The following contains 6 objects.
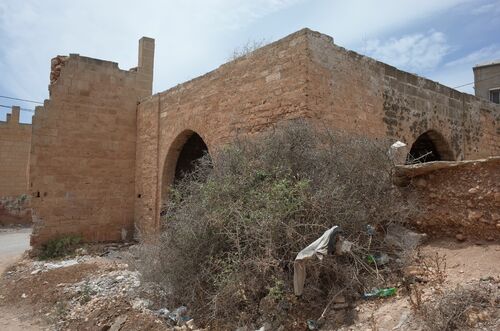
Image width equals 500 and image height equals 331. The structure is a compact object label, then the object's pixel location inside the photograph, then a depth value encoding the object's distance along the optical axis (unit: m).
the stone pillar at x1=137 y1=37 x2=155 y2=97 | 10.97
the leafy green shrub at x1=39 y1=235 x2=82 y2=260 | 9.20
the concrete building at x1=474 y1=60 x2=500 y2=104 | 18.94
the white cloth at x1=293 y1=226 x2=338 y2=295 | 3.73
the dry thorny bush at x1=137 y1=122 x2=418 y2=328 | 3.99
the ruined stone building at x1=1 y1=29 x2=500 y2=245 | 6.29
